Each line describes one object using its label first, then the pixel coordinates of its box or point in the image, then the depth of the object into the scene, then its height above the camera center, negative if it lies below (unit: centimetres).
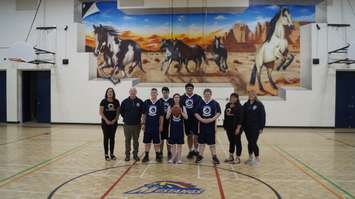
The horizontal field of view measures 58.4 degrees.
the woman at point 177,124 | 727 -84
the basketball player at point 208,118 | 724 -70
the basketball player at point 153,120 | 740 -76
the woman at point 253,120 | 726 -73
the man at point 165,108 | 754 -49
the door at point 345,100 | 1524 -58
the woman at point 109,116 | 757 -69
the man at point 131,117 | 754 -70
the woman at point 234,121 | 728 -76
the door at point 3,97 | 1655 -54
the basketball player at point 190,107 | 768 -47
